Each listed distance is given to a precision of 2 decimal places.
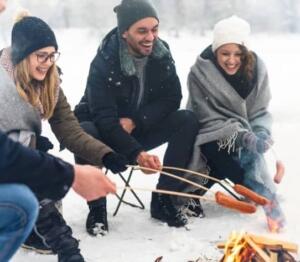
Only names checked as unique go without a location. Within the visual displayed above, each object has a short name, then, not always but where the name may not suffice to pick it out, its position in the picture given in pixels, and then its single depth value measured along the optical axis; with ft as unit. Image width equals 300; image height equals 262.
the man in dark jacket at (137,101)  11.14
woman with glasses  9.04
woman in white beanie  11.35
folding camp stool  11.67
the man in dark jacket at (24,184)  6.19
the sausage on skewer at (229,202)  9.27
